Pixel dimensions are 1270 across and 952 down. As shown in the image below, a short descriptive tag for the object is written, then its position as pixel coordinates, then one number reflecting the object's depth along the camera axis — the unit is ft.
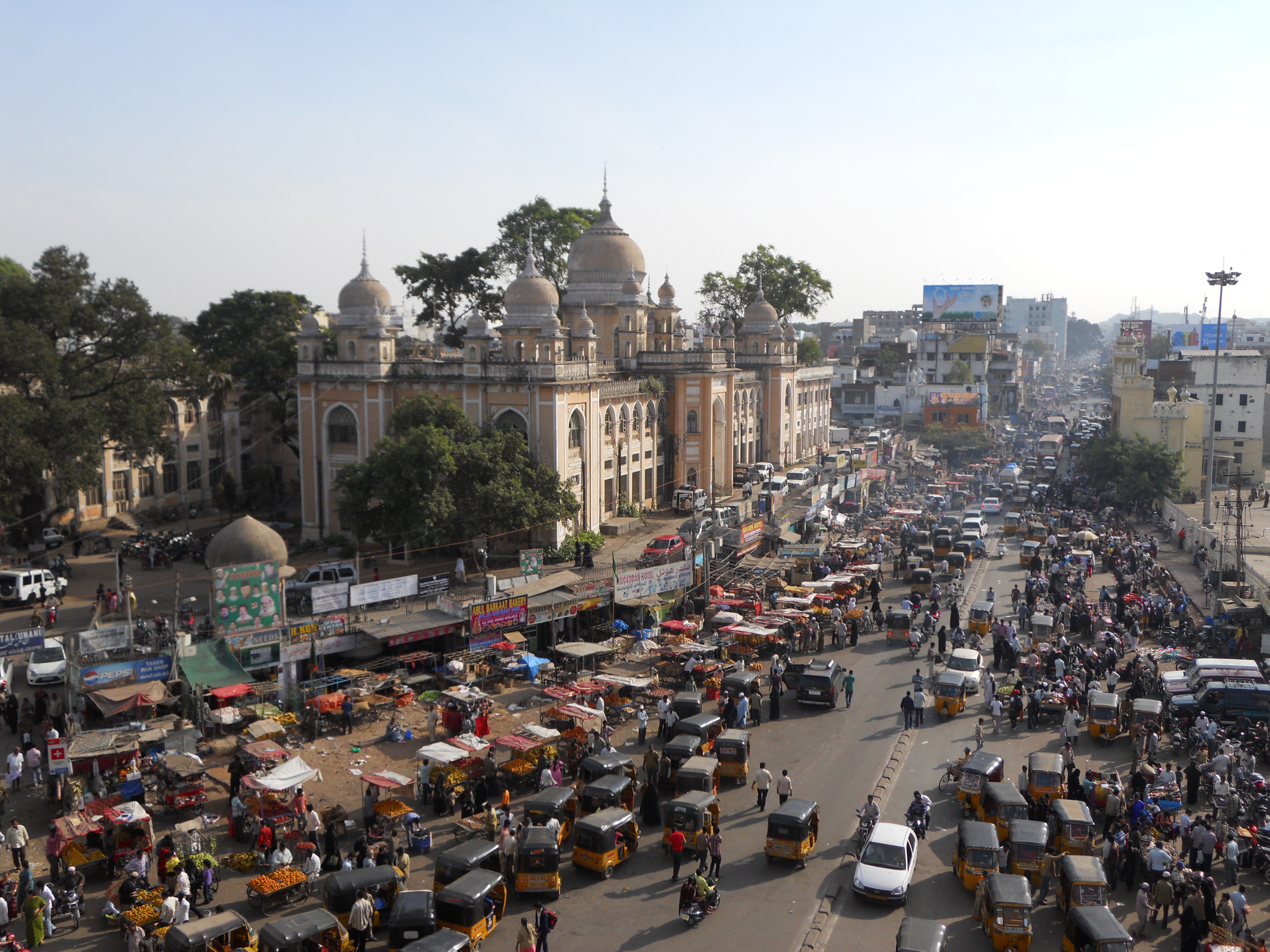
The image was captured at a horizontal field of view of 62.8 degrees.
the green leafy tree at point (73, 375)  116.88
